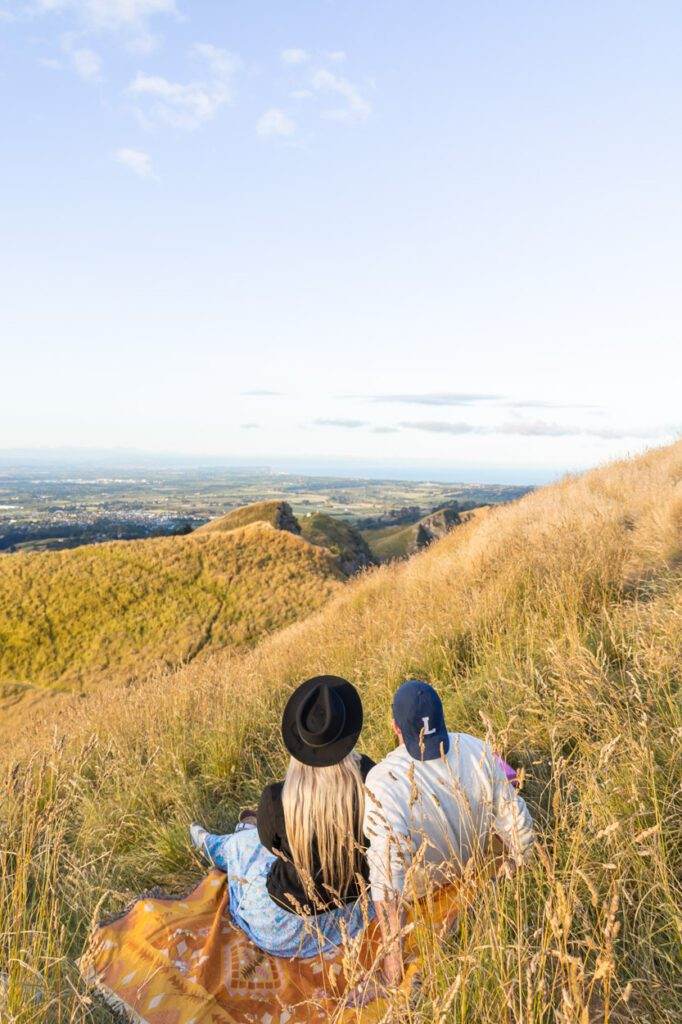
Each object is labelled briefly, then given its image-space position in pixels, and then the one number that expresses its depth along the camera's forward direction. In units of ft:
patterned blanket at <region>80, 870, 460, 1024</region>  8.29
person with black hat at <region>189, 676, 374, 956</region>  8.46
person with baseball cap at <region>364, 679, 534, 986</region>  7.71
